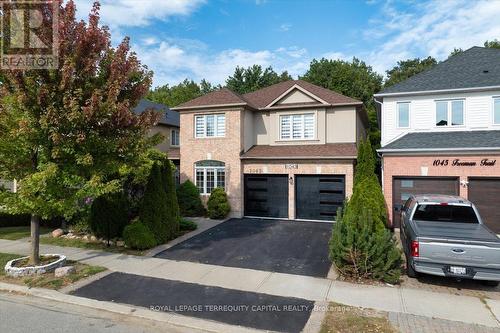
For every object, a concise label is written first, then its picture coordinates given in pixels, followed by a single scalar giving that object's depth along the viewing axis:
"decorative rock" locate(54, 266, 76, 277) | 8.55
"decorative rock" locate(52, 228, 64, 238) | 13.82
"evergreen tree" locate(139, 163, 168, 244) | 12.00
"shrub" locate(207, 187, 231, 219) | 17.38
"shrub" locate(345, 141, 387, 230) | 11.10
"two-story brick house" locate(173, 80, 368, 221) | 17.03
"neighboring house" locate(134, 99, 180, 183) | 22.02
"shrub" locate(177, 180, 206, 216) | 18.28
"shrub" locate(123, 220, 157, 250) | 11.20
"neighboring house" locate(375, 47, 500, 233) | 13.59
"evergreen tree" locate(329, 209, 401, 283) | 8.16
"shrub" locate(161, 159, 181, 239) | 12.73
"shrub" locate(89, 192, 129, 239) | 12.19
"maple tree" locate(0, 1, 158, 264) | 8.06
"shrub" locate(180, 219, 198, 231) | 14.64
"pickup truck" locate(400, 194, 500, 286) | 7.29
